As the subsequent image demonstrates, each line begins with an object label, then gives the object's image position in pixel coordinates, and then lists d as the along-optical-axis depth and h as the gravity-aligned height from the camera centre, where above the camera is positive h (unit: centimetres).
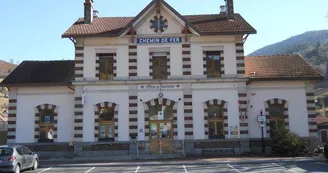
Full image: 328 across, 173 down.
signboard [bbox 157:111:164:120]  2464 +130
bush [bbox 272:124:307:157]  2291 -78
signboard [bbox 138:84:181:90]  2459 +322
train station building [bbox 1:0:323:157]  2438 +275
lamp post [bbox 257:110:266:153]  2442 +83
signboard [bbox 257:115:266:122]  2441 +90
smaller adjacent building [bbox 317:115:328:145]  5369 +7
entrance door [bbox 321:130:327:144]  5369 -67
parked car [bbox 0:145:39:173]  1650 -100
